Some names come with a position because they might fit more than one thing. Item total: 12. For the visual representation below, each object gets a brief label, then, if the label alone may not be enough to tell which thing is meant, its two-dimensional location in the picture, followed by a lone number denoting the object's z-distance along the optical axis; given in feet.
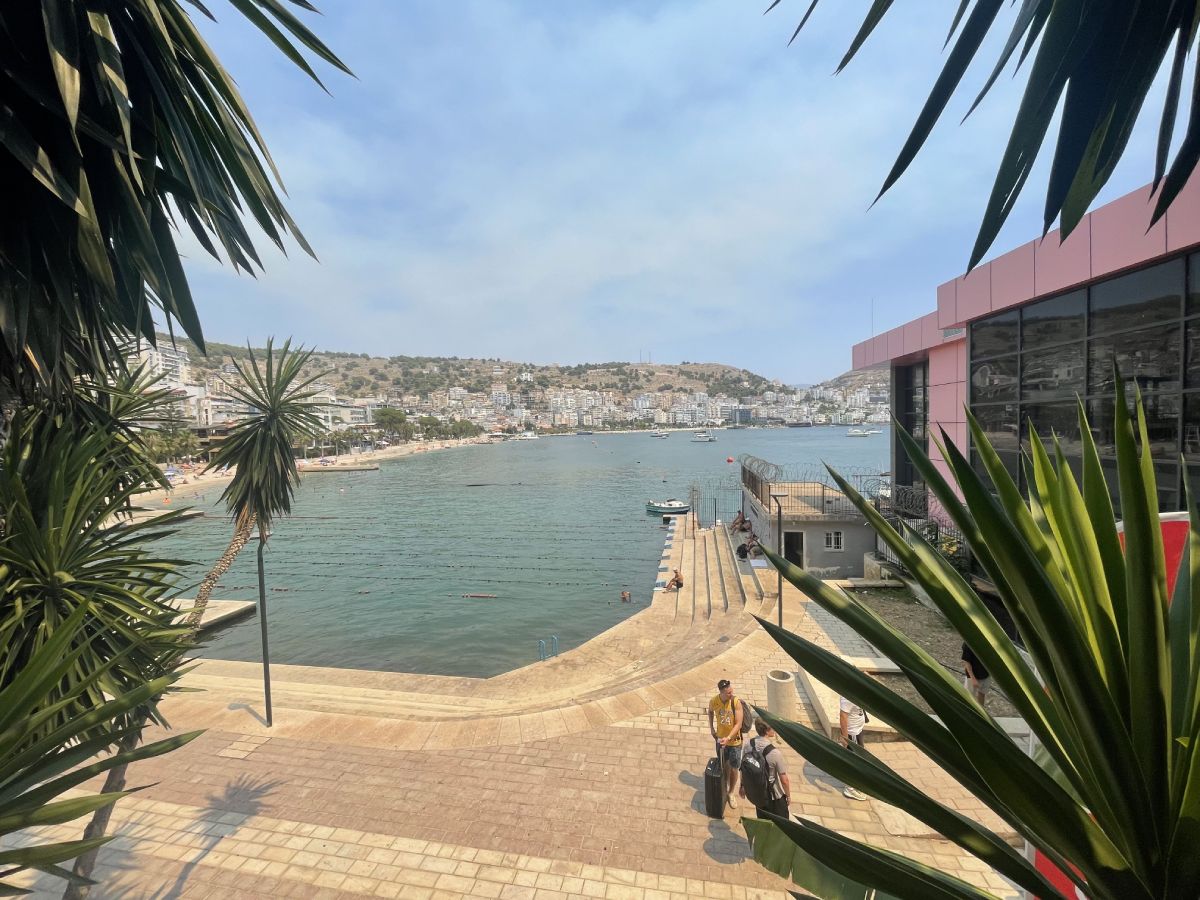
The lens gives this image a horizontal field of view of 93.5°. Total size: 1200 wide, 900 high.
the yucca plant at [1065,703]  3.34
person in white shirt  22.06
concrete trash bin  24.27
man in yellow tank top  19.76
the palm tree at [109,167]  7.65
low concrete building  58.34
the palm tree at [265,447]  27.91
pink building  22.95
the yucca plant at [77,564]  11.25
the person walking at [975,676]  22.33
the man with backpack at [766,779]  17.66
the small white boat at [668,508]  145.07
